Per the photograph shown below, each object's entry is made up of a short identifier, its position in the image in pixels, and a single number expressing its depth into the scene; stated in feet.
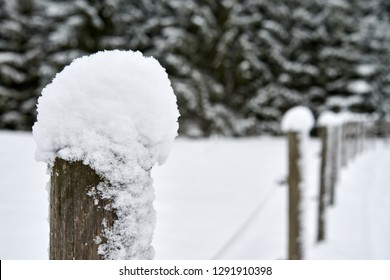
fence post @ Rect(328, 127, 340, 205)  12.48
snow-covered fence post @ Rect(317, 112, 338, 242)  10.98
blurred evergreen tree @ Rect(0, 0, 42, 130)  44.21
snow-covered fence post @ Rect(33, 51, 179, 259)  2.69
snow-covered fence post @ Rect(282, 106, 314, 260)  8.19
